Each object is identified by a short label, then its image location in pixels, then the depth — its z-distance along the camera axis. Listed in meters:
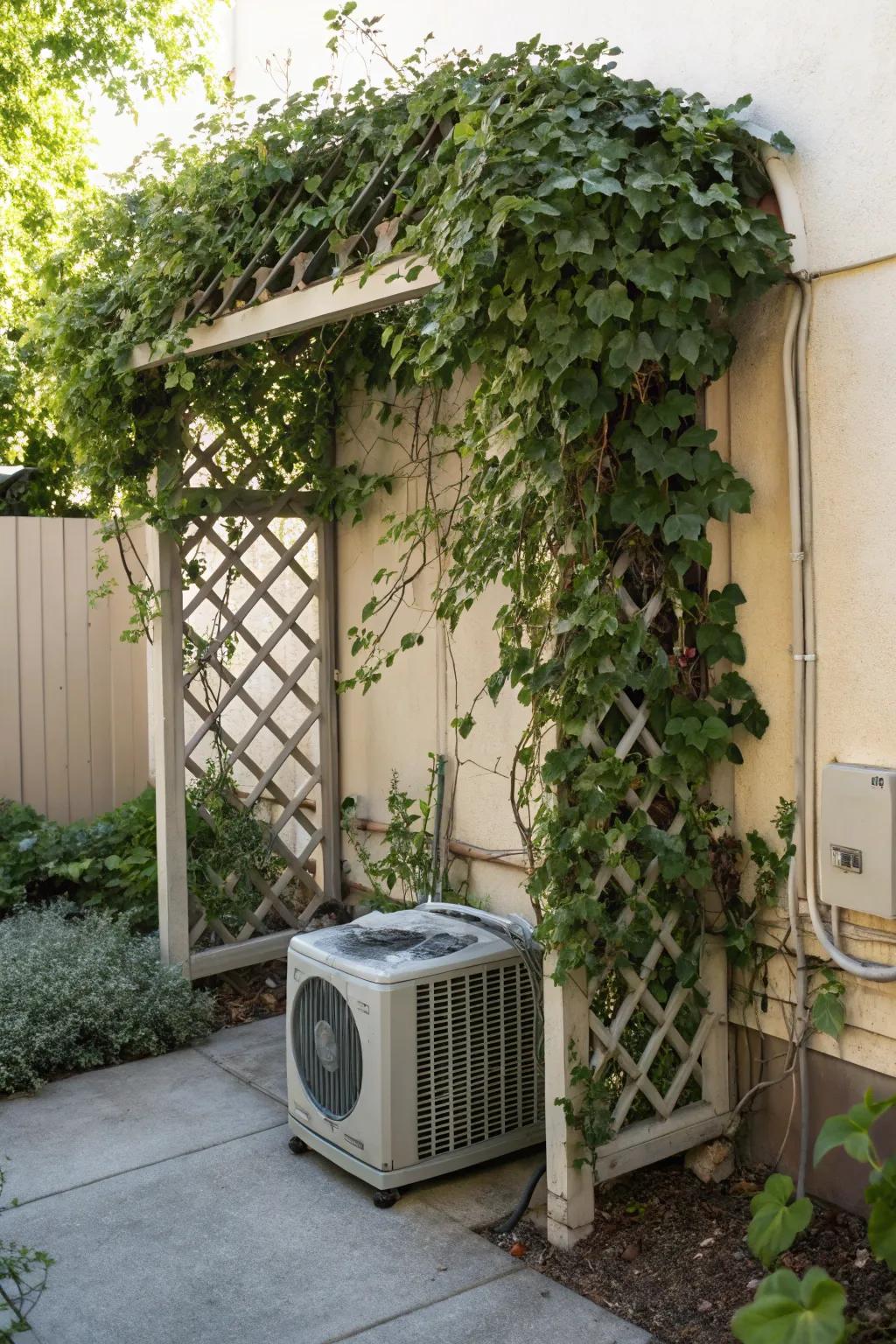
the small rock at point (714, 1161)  3.07
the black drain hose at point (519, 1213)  2.94
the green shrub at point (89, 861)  5.00
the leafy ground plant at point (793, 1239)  1.97
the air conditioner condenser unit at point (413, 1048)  3.04
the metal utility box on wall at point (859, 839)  2.63
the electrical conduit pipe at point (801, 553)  2.78
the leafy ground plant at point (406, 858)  4.14
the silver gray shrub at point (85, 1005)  3.88
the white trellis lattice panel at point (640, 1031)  2.82
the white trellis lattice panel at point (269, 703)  4.44
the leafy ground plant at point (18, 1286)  2.26
